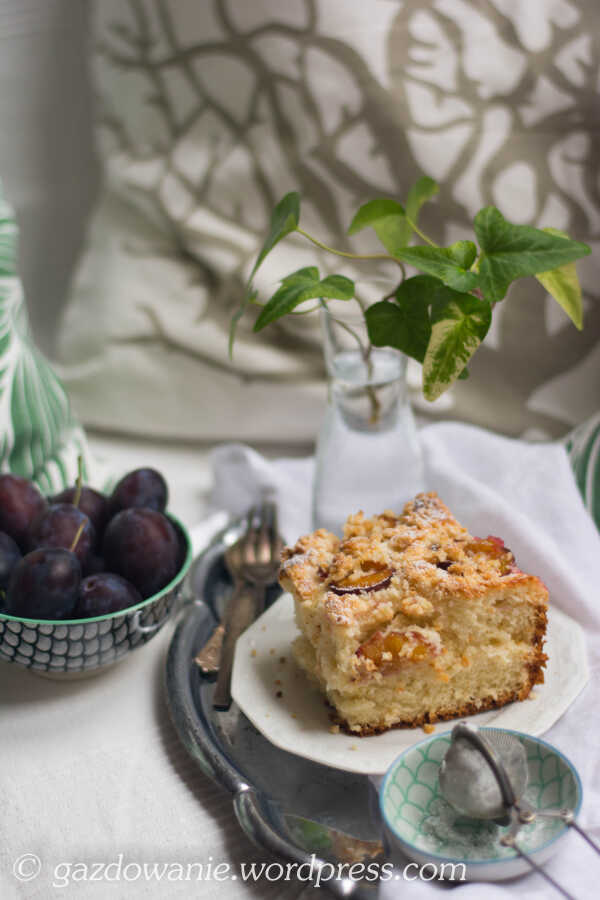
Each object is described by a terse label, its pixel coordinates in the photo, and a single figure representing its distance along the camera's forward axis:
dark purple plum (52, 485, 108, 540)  1.10
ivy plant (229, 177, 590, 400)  0.93
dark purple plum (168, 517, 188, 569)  1.08
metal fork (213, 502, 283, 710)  1.07
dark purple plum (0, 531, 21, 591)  0.99
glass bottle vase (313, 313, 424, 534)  1.20
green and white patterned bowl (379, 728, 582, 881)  0.74
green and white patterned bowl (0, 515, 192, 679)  0.94
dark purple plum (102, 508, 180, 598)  1.01
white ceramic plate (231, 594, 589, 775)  0.86
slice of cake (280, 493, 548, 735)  0.89
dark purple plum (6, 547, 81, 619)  0.93
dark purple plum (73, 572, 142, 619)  0.96
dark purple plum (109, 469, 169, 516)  1.11
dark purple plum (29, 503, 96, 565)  1.01
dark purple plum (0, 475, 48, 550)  1.06
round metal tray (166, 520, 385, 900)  0.80
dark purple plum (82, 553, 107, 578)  1.03
